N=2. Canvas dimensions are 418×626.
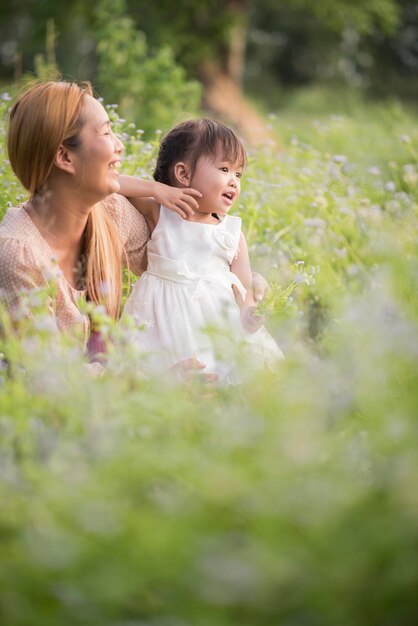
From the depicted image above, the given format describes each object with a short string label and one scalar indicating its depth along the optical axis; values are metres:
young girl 3.00
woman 2.78
